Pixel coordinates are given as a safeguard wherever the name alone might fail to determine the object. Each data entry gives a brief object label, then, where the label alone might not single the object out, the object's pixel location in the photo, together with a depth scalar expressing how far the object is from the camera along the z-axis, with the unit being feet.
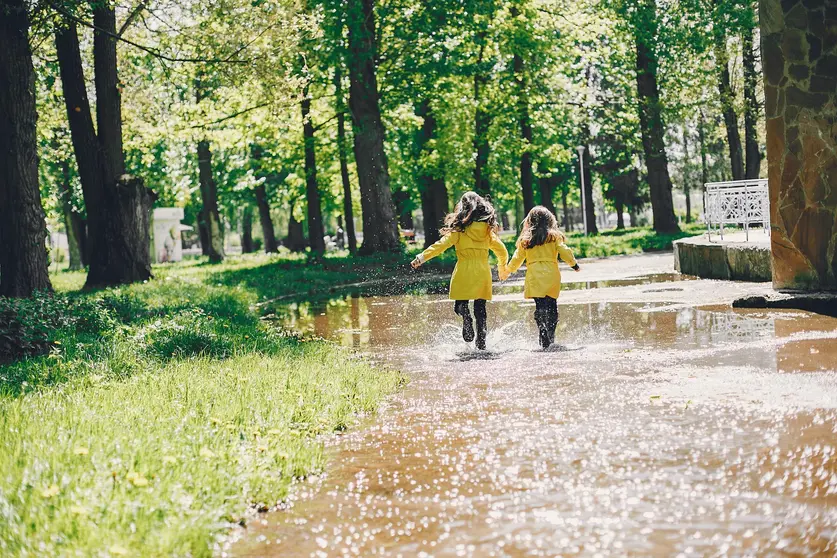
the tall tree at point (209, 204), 123.65
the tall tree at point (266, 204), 163.84
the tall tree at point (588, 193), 164.55
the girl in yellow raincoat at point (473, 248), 33.86
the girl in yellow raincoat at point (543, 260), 33.30
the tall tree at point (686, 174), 204.03
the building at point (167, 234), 169.37
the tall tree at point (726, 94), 105.70
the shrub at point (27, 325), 33.63
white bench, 57.62
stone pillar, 38.65
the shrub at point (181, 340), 32.53
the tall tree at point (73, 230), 149.79
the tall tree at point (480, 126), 114.83
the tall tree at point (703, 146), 166.40
